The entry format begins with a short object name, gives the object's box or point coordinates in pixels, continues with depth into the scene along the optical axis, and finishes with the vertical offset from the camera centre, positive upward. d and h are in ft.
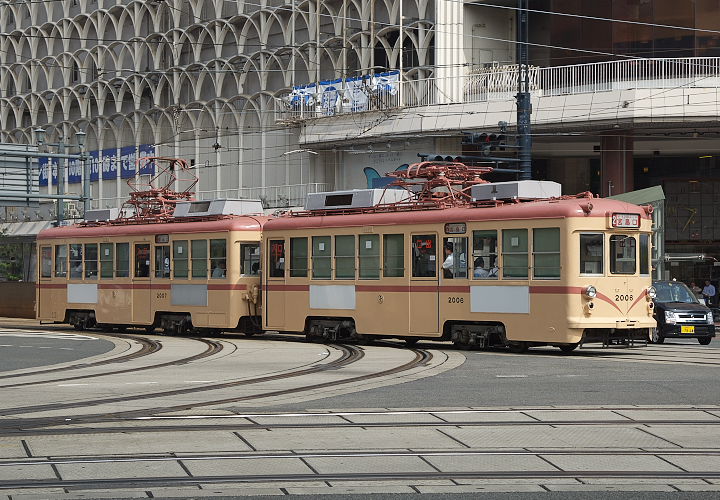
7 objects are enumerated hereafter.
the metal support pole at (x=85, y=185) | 147.24 +11.26
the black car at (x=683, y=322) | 90.43 -2.94
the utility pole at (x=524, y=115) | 98.07 +12.44
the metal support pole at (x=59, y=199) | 147.23 +9.16
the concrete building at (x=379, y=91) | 130.31 +22.03
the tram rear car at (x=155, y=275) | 91.50 +0.26
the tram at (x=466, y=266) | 70.64 +0.76
